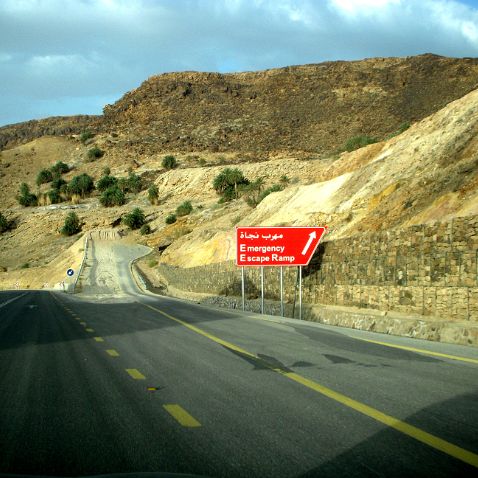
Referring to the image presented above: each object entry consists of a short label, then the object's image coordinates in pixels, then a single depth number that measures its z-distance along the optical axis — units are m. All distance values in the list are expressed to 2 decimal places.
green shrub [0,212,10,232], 109.55
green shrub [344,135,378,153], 73.12
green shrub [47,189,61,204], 120.62
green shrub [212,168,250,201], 95.66
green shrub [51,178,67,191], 125.34
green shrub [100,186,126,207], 112.31
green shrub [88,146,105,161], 136.25
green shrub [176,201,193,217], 93.94
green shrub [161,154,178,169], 119.81
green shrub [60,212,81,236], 104.06
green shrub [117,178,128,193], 117.00
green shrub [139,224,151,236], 97.06
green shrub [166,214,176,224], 94.62
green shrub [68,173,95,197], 122.50
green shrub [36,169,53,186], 133.75
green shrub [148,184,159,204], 108.81
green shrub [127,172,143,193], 115.62
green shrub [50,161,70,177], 135.75
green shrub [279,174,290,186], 90.72
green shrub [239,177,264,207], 73.19
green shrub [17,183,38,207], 123.25
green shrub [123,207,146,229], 99.75
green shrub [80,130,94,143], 145.75
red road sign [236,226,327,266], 25.09
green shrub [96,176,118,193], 120.69
